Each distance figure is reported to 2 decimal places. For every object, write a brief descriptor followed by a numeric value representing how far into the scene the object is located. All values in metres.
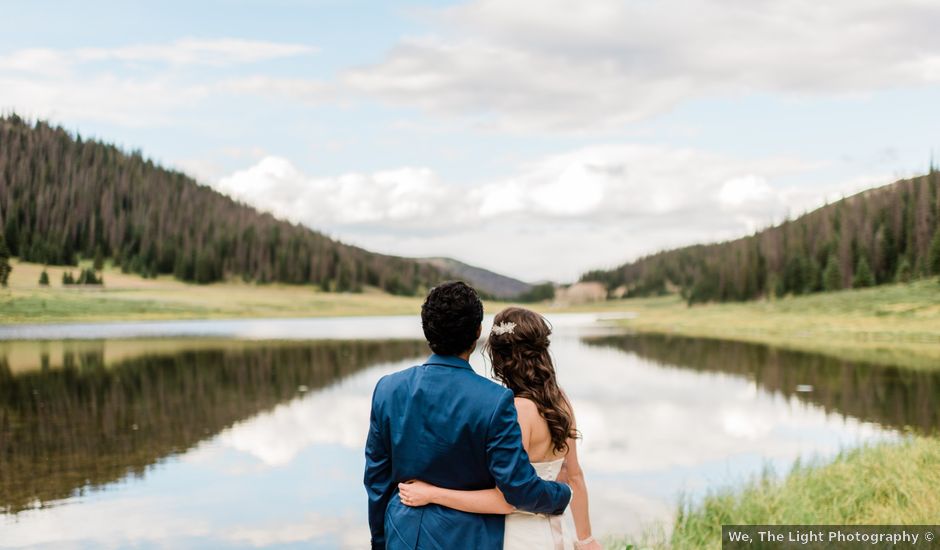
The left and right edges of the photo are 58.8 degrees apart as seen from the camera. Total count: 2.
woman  4.37
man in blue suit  4.04
